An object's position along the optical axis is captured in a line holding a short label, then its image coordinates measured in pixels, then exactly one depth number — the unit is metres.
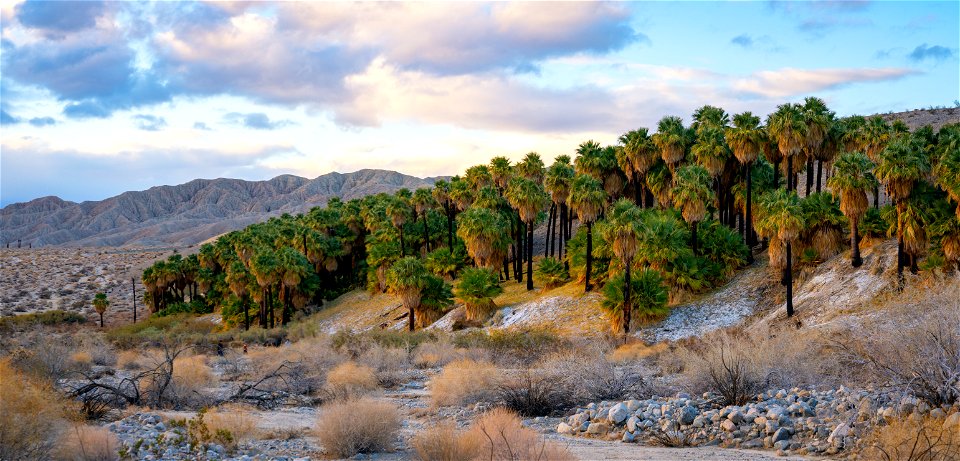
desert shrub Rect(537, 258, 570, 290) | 56.38
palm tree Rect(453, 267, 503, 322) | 52.44
